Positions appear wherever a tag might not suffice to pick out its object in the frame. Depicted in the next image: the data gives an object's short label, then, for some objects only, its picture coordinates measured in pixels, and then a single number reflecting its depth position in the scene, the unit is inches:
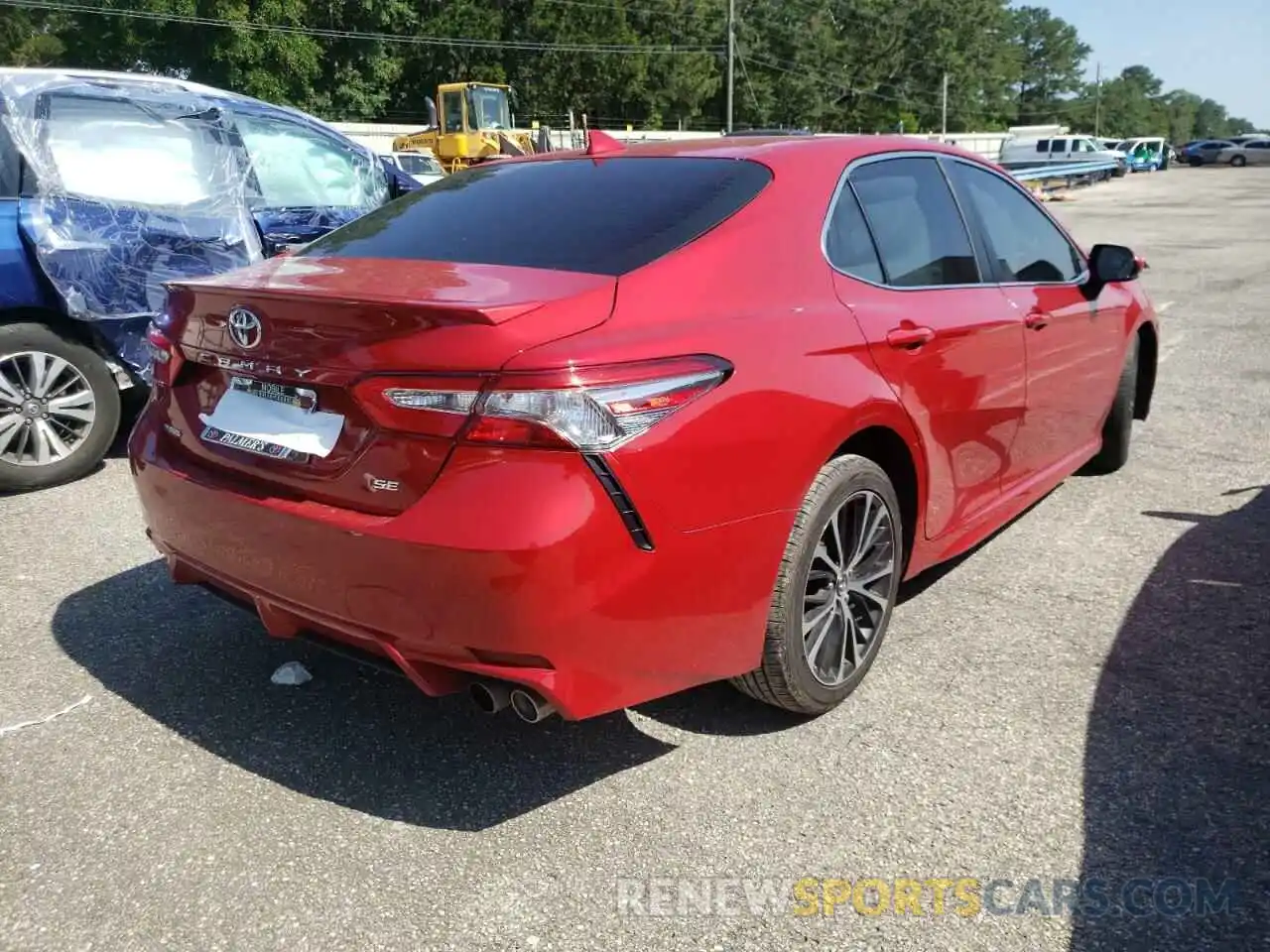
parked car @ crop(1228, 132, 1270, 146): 2630.4
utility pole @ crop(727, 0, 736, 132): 1893.5
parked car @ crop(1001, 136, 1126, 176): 1854.1
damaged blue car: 199.8
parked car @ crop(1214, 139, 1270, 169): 2571.4
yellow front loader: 1071.6
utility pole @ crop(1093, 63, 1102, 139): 4653.1
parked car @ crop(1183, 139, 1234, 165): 2650.1
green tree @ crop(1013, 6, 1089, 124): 4800.7
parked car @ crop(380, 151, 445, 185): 923.5
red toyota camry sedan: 89.8
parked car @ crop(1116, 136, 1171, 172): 2223.2
